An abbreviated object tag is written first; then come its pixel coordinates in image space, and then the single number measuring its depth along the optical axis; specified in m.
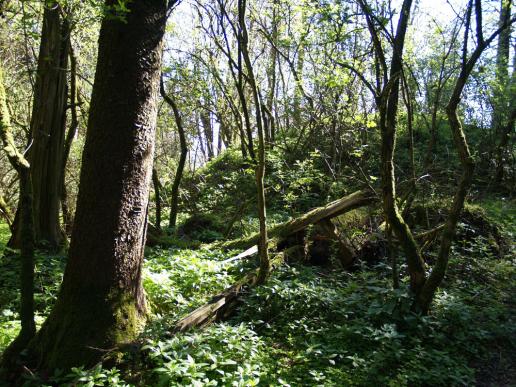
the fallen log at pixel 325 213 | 7.70
